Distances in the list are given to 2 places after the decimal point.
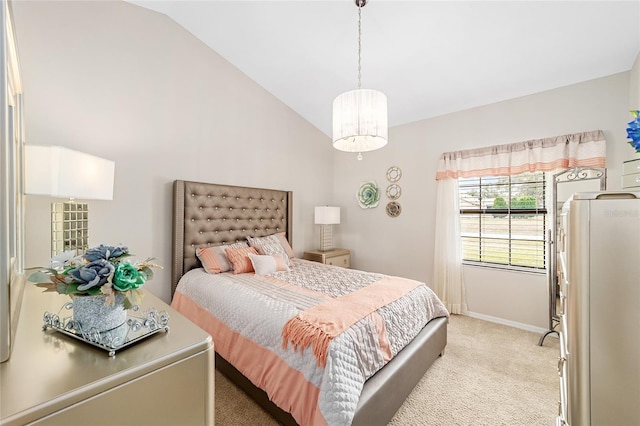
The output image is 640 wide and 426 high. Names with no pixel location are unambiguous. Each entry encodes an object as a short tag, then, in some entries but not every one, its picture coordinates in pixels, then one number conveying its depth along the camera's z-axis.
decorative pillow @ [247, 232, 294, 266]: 3.01
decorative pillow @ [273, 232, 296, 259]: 3.37
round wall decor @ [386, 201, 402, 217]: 3.84
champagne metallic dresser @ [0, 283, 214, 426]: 0.57
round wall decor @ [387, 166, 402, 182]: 3.84
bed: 1.51
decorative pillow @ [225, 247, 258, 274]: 2.65
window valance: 2.54
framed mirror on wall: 0.64
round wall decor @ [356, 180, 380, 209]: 4.06
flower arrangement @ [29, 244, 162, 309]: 0.75
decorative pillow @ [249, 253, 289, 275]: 2.63
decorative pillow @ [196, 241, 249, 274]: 2.62
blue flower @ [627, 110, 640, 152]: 1.04
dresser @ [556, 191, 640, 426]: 0.82
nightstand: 3.79
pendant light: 1.98
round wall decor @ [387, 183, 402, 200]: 3.84
